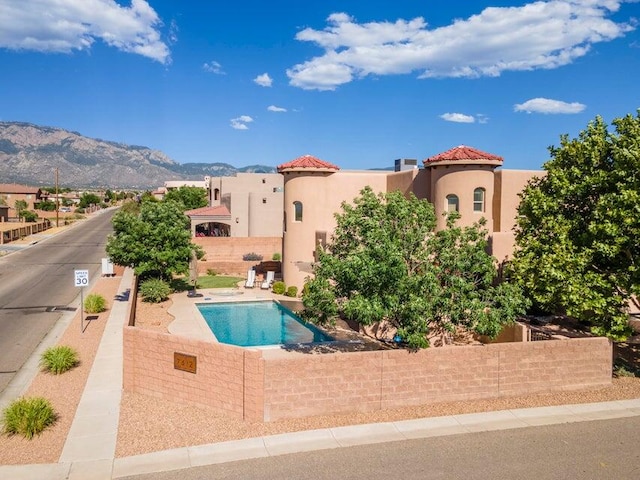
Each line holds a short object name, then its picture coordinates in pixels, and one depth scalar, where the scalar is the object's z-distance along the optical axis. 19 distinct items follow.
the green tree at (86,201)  133.84
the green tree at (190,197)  78.38
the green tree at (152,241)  28.58
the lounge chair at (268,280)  33.19
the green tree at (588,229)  16.20
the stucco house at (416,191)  26.27
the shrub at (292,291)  30.84
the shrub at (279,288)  31.62
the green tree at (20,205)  98.69
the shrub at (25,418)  12.42
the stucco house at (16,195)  111.93
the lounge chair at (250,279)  33.91
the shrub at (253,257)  45.34
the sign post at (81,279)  21.83
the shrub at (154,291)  28.28
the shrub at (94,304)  25.67
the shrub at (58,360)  16.83
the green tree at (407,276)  14.21
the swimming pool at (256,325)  22.97
